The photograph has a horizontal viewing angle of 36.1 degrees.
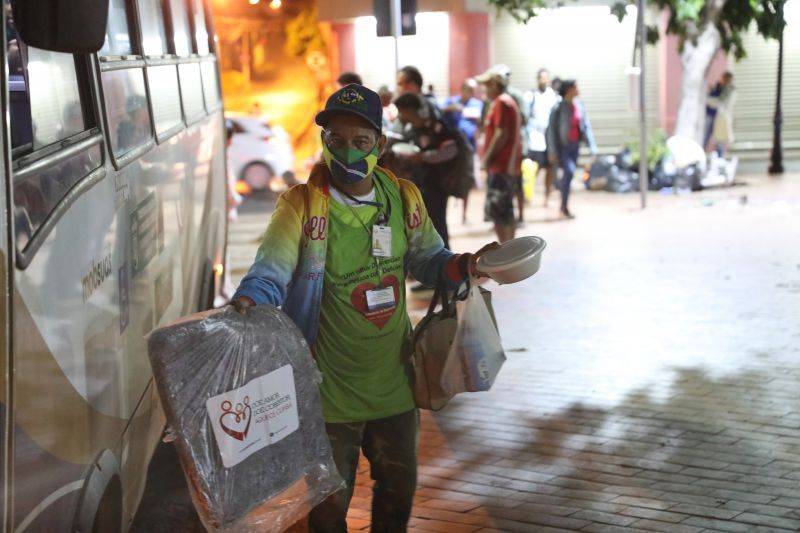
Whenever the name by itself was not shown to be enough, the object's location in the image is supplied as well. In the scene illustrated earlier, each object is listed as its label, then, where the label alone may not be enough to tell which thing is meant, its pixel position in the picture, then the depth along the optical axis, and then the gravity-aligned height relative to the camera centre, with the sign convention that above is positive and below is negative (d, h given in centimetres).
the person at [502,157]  1240 -202
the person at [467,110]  1816 -239
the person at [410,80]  1081 -103
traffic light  1069 -46
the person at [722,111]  2341 -318
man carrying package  427 -111
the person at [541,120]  1839 -250
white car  2319 -344
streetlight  2272 -378
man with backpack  1016 -162
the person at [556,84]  1859 -204
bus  300 -85
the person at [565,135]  1712 -253
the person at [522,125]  1550 -213
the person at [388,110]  1284 -155
